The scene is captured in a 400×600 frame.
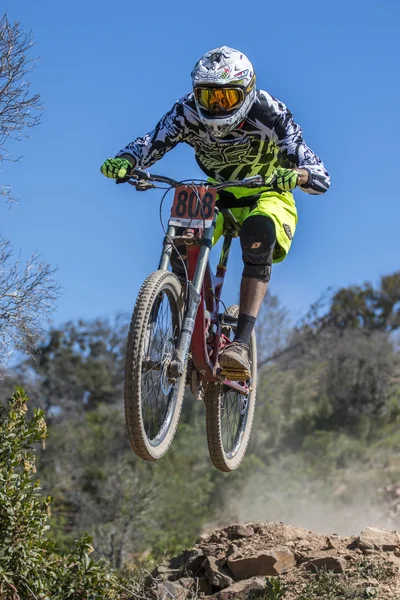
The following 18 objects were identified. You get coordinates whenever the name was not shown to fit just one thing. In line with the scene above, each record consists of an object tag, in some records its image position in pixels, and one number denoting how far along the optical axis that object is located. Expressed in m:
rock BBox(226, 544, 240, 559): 8.05
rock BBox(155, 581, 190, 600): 7.47
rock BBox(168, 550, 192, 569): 8.40
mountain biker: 7.21
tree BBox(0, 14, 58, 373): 8.37
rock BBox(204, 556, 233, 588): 7.76
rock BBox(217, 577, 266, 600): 7.30
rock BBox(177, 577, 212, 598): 7.80
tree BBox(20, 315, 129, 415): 40.09
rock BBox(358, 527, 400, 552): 7.82
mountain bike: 6.61
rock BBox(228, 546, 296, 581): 7.71
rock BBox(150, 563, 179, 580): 8.16
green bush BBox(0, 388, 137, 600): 7.39
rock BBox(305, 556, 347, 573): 7.40
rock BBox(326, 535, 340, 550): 7.96
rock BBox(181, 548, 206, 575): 8.21
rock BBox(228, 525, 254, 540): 8.65
